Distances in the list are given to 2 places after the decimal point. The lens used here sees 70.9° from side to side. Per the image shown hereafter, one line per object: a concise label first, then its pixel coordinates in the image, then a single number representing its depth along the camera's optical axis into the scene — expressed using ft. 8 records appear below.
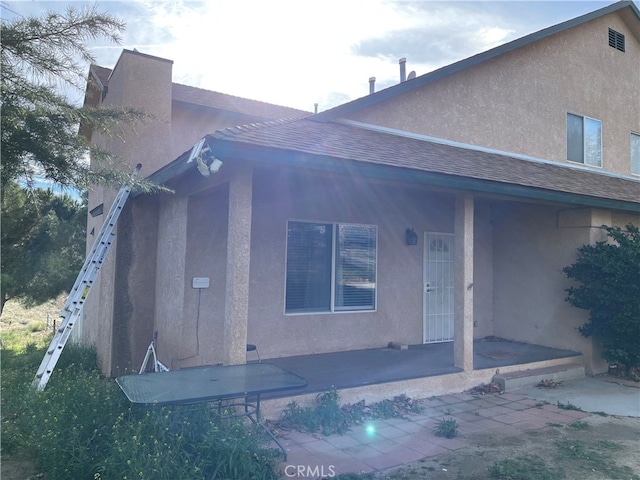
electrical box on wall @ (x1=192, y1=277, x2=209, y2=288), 21.27
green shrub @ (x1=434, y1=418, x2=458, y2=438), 15.49
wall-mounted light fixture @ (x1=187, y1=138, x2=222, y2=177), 13.94
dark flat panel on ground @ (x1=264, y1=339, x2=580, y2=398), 18.80
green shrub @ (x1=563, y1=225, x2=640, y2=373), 23.41
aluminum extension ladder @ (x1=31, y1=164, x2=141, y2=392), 17.42
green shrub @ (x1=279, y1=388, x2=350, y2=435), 15.71
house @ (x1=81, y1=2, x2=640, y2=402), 19.19
